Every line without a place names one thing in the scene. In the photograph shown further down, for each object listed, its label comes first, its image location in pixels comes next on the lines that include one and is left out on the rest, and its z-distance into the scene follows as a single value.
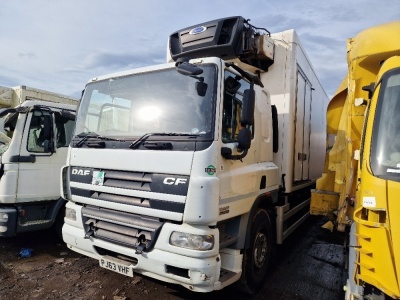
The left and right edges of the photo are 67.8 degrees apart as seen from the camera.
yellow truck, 2.24
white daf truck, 2.76
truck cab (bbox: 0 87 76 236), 4.53
